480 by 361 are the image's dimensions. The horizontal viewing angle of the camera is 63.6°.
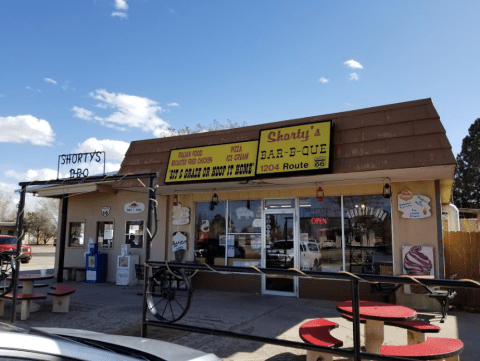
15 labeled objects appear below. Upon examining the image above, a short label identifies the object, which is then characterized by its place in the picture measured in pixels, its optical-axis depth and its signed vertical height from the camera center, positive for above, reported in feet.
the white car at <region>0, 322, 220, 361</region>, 6.14 -2.26
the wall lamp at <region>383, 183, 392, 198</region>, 31.09 +3.45
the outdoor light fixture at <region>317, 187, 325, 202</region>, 34.24 +3.46
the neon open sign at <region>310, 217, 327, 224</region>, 34.32 +1.10
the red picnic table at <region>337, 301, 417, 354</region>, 16.15 -3.48
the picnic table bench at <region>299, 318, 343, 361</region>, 14.52 -4.06
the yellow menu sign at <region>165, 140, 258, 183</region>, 31.76 +5.93
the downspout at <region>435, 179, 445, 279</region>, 28.96 -0.02
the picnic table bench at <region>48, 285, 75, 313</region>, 26.81 -5.00
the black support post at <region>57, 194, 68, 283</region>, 46.65 -0.39
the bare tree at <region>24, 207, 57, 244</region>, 202.92 +2.57
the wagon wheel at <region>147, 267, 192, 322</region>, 15.53 -2.52
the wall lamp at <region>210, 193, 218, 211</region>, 39.11 +3.05
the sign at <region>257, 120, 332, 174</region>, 28.50 +6.38
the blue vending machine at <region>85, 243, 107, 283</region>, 43.88 -4.07
